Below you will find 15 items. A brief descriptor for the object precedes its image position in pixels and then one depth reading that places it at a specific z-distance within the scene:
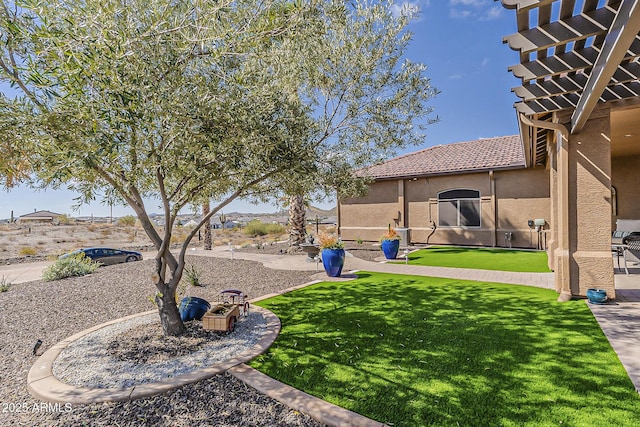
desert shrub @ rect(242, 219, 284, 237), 34.75
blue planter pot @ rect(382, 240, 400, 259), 12.58
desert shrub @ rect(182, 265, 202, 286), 8.96
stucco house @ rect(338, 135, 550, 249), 14.56
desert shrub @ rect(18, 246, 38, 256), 21.97
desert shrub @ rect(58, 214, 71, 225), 37.65
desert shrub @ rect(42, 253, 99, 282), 10.19
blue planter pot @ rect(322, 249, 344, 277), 9.14
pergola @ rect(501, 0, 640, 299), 3.61
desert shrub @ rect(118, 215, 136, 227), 40.06
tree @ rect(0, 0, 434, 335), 3.04
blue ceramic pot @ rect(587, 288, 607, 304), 5.96
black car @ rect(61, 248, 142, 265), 16.81
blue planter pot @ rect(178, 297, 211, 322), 5.57
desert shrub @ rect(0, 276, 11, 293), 8.65
